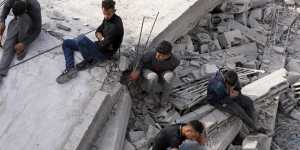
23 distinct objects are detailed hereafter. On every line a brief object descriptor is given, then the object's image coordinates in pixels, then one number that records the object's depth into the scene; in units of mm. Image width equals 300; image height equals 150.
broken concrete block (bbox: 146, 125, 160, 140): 7868
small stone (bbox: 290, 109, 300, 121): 9422
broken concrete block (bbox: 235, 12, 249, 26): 11853
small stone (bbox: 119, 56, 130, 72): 8299
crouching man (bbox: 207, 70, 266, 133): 7945
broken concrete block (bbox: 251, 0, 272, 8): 12501
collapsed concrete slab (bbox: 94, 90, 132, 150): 7309
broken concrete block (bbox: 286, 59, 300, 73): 10695
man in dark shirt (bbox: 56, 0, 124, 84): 8047
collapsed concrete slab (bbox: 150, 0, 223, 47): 9474
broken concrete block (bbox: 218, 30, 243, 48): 10727
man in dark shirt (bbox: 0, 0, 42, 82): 8391
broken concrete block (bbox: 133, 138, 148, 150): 7688
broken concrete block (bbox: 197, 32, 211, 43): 10689
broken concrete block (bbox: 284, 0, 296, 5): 13305
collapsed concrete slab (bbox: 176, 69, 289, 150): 7930
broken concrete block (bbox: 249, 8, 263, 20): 12188
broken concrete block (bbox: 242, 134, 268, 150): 7781
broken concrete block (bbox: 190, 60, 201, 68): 9698
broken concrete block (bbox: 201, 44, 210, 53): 10406
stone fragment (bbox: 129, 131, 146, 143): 7808
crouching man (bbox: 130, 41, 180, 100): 8055
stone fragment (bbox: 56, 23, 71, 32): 9234
